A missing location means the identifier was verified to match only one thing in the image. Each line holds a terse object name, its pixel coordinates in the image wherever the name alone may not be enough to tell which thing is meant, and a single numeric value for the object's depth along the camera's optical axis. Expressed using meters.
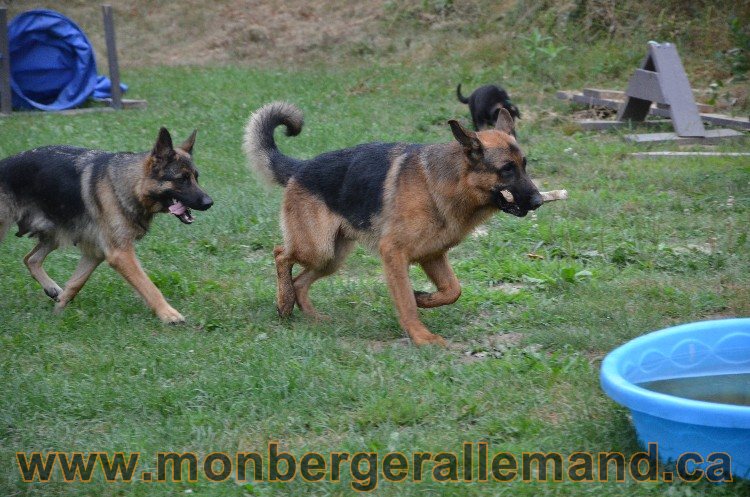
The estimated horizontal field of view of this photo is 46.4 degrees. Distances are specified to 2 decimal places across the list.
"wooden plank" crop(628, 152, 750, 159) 10.72
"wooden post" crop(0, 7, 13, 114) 14.85
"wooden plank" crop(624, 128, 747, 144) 11.70
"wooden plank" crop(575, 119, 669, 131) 12.73
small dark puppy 12.63
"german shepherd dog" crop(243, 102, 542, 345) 5.86
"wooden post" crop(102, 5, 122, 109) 15.80
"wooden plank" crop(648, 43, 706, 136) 11.85
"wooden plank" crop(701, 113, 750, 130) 12.16
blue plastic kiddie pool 3.71
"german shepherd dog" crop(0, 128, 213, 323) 6.86
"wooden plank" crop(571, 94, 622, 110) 13.44
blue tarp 15.61
